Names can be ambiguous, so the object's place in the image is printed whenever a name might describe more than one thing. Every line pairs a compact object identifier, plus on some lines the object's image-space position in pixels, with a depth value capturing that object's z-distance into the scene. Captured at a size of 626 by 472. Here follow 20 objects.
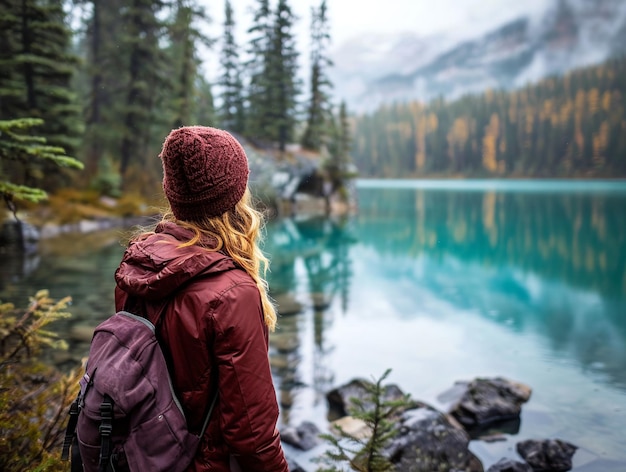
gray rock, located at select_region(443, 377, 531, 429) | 6.02
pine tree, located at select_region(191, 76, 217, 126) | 34.28
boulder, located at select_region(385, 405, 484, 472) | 4.50
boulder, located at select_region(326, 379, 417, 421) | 6.20
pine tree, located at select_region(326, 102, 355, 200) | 33.00
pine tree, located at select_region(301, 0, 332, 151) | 31.70
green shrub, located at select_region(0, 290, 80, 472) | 2.28
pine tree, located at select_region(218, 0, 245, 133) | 32.12
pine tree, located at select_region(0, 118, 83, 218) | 3.21
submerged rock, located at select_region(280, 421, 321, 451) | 5.25
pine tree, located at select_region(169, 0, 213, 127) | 22.44
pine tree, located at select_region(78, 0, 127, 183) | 23.70
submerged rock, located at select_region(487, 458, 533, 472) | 4.60
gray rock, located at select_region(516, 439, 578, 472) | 4.91
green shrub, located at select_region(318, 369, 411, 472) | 3.07
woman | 1.54
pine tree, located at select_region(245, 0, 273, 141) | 30.00
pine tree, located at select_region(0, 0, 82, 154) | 13.87
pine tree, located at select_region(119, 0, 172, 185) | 22.73
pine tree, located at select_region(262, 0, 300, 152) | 29.80
